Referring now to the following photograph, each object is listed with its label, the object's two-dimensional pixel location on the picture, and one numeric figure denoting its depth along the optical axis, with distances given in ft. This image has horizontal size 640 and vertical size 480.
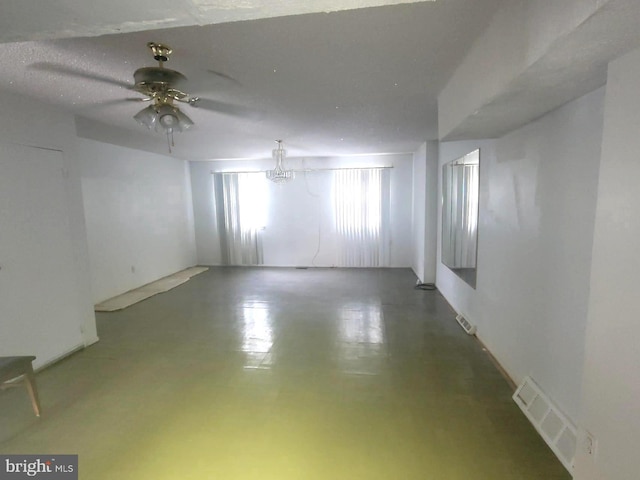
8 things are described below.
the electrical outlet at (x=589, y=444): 3.98
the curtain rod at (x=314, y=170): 20.16
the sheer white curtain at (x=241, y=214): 21.53
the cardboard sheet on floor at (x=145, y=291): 13.99
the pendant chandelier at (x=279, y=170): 15.76
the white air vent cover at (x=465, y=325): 10.45
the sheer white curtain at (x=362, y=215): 20.31
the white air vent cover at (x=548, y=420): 5.34
